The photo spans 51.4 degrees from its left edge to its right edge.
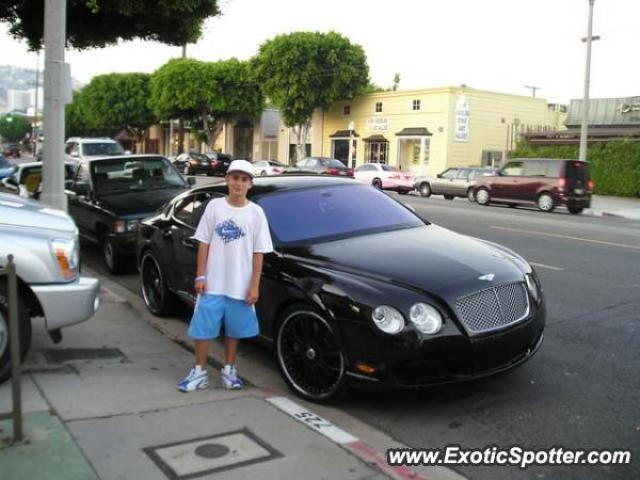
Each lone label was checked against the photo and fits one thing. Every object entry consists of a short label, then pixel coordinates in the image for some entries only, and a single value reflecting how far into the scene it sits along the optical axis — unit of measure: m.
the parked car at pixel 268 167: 34.88
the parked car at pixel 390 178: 28.89
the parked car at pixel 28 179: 11.73
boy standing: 4.61
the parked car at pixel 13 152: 74.06
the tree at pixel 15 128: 117.00
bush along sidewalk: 28.30
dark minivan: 21.14
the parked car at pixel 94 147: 24.44
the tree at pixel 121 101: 58.97
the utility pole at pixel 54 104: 8.10
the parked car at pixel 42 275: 4.57
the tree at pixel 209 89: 46.59
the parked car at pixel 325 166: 30.25
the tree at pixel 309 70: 39.75
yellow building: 37.53
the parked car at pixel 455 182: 25.52
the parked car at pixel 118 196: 9.24
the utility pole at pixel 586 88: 24.66
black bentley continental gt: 4.21
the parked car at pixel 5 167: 23.26
